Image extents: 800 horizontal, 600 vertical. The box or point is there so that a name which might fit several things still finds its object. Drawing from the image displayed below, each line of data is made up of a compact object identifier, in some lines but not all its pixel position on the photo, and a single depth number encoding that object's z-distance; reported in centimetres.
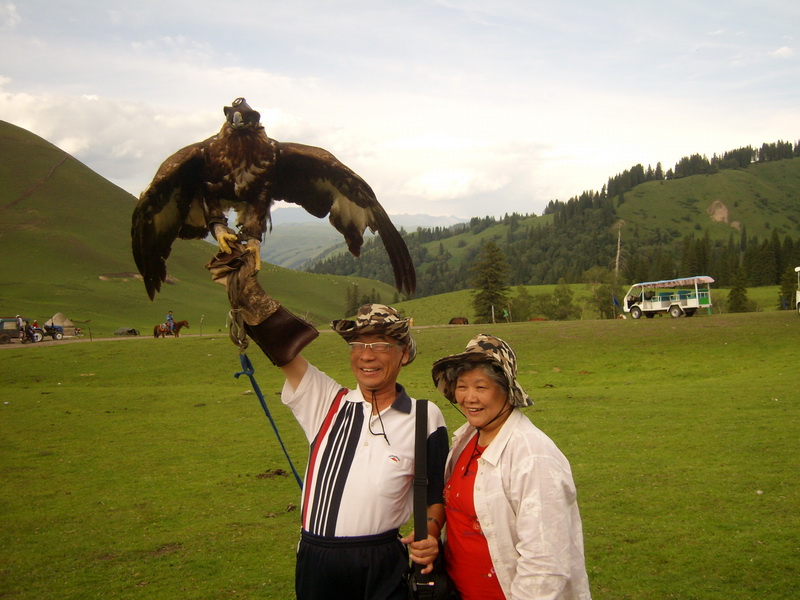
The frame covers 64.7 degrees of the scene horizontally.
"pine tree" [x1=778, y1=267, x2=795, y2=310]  5506
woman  237
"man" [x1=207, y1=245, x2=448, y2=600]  260
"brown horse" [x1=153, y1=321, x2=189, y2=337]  3356
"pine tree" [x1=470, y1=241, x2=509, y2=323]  4722
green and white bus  3179
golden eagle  333
